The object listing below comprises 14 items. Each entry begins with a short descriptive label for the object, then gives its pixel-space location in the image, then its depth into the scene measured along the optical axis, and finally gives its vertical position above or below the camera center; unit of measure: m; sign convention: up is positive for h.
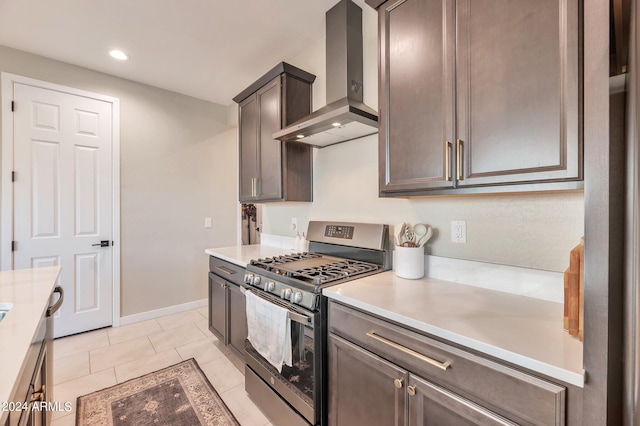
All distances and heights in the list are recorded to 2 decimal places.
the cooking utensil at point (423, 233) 1.60 -0.12
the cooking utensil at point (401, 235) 1.69 -0.14
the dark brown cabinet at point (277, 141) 2.25 +0.67
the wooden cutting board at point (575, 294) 0.85 -0.26
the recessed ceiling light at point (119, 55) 2.51 +1.48
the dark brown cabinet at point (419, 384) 0.76 -0.58
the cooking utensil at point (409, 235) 1.67 -0.14
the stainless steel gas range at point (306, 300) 1.36 -0.48
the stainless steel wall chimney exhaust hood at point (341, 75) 1.79 +0.98
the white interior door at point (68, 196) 2.56 +0.16
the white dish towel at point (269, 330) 1.48 -0.69
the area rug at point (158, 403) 1.71 -1.30
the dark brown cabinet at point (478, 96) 0.94 +0.48
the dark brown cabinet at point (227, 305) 2.09 -0.77
